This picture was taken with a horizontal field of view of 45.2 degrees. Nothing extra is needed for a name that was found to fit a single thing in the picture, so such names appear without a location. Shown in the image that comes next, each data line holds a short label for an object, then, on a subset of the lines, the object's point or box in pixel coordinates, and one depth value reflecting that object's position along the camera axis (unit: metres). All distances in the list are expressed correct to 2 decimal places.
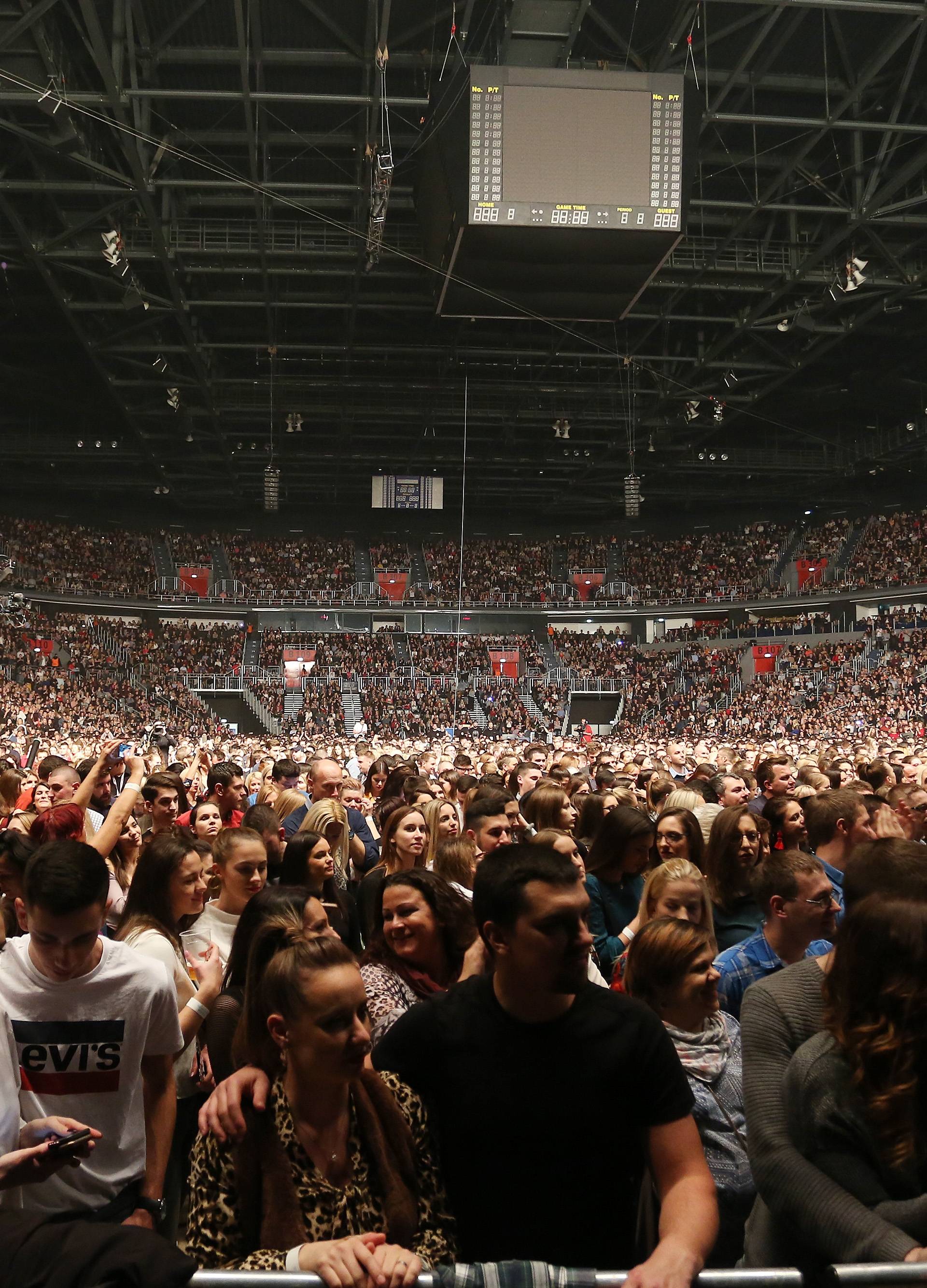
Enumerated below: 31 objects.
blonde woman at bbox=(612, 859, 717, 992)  3.81
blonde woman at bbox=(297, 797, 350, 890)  5.32
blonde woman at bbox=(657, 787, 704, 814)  6.45
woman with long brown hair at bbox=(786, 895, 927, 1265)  1.94
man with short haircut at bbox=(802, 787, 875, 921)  5.12
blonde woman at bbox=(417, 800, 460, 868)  5.88
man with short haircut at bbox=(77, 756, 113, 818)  7.55
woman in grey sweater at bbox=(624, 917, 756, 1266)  2.86
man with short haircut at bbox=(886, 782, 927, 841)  6.76
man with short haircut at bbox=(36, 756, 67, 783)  8.06
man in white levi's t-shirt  2.63
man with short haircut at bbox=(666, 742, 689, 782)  15.23
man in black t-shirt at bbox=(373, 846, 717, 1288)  2.07
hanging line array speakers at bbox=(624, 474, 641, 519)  22.84
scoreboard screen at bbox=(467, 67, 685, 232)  10.56
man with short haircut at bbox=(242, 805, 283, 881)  5.81
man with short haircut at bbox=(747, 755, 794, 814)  7.95
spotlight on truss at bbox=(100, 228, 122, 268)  16.94
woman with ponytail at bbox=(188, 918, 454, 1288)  2.09
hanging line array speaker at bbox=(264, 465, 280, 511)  23.73
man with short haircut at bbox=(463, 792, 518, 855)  5.55
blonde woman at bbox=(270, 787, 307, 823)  7.00
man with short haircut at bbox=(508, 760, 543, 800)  9.69
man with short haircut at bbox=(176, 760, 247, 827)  7.66
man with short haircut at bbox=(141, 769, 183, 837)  6.25
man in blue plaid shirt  3.66
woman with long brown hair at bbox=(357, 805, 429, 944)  5.39
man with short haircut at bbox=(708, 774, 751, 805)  7.89
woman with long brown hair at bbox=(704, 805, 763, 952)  4.83
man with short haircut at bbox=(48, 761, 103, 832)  6.82
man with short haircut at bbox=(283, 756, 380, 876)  6.99
